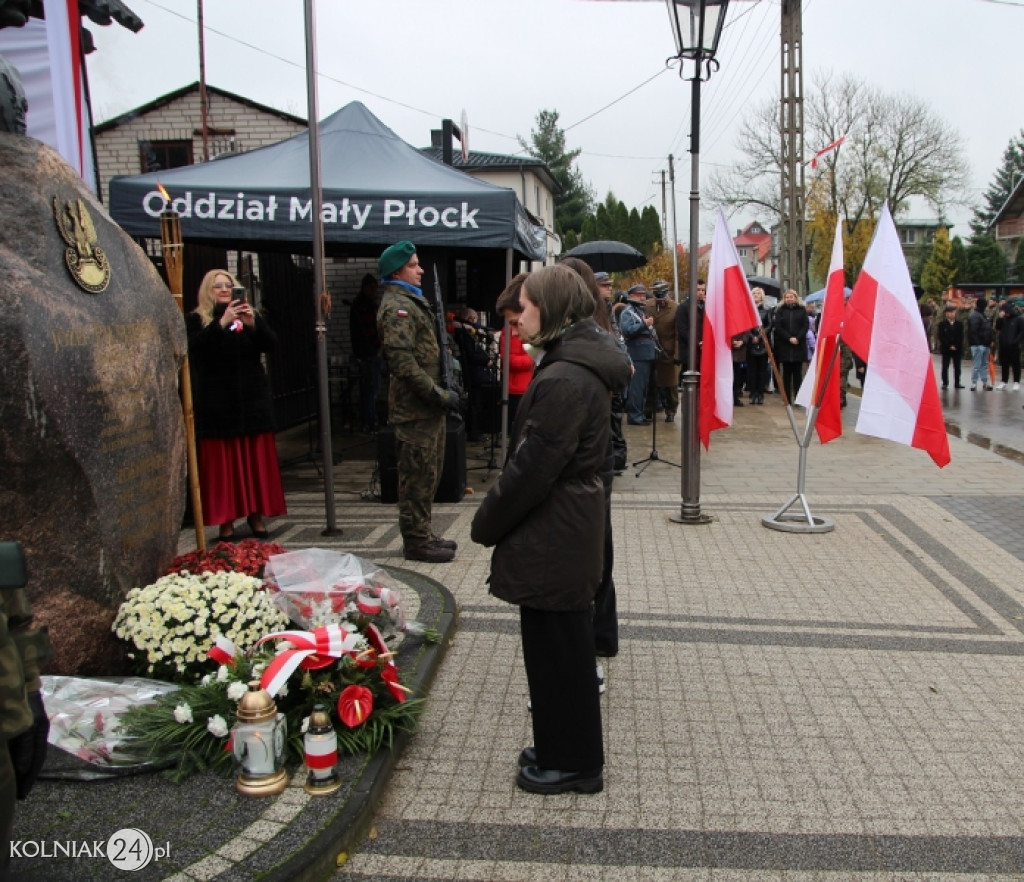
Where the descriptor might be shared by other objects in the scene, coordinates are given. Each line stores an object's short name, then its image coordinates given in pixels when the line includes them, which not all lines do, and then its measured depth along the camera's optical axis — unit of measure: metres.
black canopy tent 7.38
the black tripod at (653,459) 9.82
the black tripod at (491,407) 10.35
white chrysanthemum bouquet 3.70
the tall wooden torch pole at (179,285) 4.58
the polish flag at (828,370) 6.72
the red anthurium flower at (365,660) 3.58
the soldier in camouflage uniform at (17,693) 1.85
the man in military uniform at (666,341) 12.85
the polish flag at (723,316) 6.93
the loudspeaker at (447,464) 7.90
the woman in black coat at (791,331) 14.90
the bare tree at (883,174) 47.56
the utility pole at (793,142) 21.48
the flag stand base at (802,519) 7.12
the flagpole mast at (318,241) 6.43
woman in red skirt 6.19
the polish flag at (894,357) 6.18
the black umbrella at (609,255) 14.56
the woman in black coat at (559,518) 3.00
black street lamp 6.92
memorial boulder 3.31
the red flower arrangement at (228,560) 4.24
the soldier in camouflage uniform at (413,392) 5.85
